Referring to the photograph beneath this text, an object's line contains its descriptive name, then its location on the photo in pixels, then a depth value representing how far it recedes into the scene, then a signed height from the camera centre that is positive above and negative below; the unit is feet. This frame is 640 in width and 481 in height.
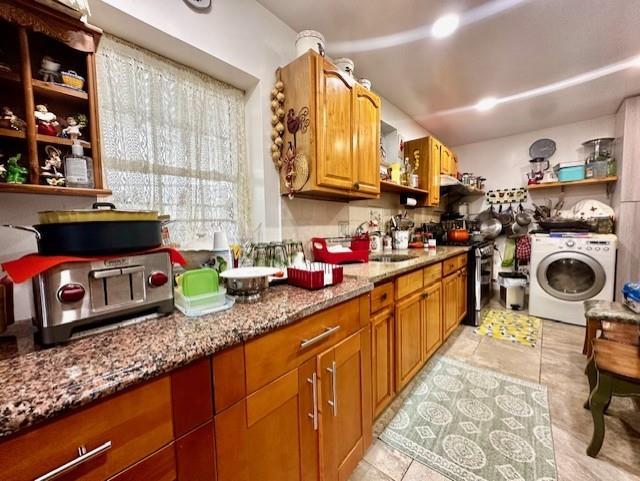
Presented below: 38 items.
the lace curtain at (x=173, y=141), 3.70 +1.43
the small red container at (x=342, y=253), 5.51 -0.63
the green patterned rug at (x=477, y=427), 3.95 -3.76
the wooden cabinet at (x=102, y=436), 1.34 -1.24
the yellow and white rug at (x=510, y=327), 8.15 -3.70
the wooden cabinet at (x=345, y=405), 3.17 -2.48
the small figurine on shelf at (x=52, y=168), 2.72 +0.66
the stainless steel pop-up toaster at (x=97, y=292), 1.96 -0.55
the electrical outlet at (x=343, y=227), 6.86 -0.08
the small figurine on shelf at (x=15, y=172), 2.54 +0.58
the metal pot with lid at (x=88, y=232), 2.15 -0.03
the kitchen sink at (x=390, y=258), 6.46 -0.89
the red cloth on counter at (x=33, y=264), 1.83 -0.27
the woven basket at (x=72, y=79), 2.80 +1.66
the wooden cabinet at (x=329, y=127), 4.65 +1.97
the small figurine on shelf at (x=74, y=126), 2.87 +1.20
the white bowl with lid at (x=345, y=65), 5.48 +3.44
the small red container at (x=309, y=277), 3.65 -0.78
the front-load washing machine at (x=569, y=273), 8.60 -1.90
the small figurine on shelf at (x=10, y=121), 2.56 +1.11
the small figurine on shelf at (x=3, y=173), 2.48 +0.56
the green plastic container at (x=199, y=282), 2.74 -0.62
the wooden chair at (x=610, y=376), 3.83 -2.37
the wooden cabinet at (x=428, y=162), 9.24 +2.24
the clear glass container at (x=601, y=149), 10.00 +2.84
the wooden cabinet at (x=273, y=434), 2.19 -2.02
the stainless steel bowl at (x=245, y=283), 3.13 -0.72
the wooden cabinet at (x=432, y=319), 6.16 -2.47
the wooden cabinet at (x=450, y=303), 7.28 -2.43
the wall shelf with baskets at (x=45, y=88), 2.52 +1.50
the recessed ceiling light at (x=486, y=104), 8.66 +4.17
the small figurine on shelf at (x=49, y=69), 2.75 +1.74
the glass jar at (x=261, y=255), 4.45 -0.51
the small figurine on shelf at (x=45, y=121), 2.77 +1.20
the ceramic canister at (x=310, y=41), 4.77 +3.46
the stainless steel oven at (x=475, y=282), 9.12 -2.19
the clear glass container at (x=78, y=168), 2.80 +0.68
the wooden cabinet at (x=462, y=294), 8.59 -2.50
